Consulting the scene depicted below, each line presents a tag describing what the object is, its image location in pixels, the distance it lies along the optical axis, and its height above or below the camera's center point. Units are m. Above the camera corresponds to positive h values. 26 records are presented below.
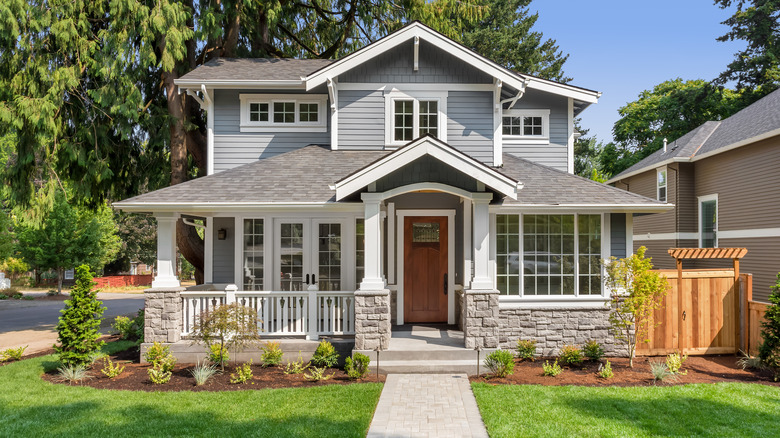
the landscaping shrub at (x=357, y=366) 8.03 -2.19
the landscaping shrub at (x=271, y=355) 8.85 -2.20
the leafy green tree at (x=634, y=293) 8.51 -1.06
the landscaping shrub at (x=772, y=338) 7.99 -1.72
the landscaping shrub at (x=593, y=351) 8.99 -2.15
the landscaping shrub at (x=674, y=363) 8.16 -2.17
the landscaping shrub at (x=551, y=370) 8.10 -2.25
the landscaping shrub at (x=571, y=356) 8.72 -2.17
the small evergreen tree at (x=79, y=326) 8.20 -1.54
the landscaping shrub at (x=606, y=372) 8.02 -2.26
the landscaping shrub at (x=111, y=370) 8.22 -2.30
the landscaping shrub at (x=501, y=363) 8.02 -2.12
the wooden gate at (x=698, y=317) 9.55 -1.62
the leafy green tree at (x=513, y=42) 28.78 +11.52
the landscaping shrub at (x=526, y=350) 9.09 -2.15
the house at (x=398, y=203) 8.80 +0.58
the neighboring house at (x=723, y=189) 14.12 +1.51
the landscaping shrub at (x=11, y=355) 9.71 -2.39
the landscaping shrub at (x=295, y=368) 8.45 -2.32
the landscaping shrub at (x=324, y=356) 8.73 -2.19
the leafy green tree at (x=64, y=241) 26.28 -0.38
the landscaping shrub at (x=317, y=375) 7.94 -2.30
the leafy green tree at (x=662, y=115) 27.89 +7.23
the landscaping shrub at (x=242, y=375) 7.85 -2.27
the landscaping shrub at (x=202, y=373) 7.77 -2.23
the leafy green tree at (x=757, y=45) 26.05 +10.28
